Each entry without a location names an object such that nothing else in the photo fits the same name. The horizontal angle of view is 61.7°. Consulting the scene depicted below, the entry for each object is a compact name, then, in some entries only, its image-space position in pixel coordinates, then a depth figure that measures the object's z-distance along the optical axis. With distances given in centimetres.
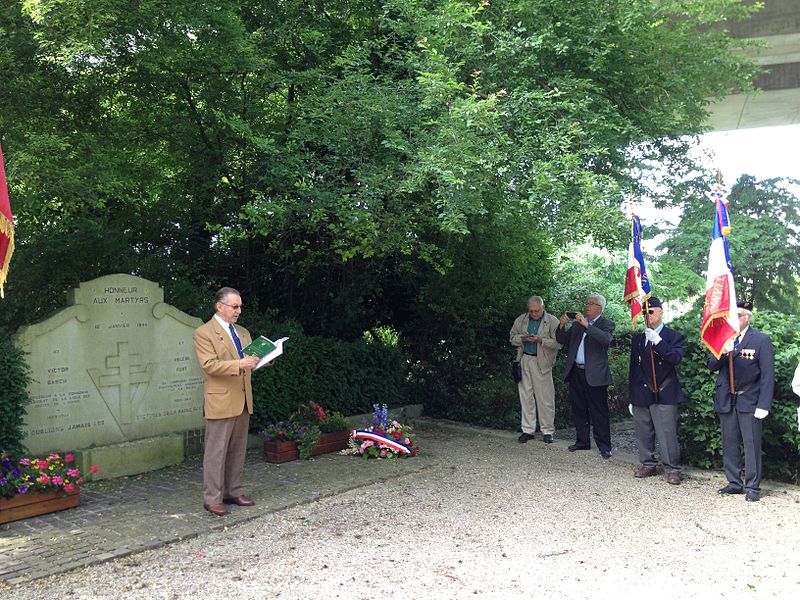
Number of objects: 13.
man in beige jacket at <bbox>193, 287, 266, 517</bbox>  553
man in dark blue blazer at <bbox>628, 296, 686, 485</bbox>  665
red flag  466
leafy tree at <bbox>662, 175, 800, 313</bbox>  1734
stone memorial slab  641
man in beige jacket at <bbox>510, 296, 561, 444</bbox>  866
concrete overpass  1498
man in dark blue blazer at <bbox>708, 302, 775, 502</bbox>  596
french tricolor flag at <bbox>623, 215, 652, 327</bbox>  729
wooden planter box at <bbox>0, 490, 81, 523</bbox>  527
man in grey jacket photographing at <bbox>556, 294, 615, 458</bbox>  784
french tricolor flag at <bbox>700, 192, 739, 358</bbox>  613
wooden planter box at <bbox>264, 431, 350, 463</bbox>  743
